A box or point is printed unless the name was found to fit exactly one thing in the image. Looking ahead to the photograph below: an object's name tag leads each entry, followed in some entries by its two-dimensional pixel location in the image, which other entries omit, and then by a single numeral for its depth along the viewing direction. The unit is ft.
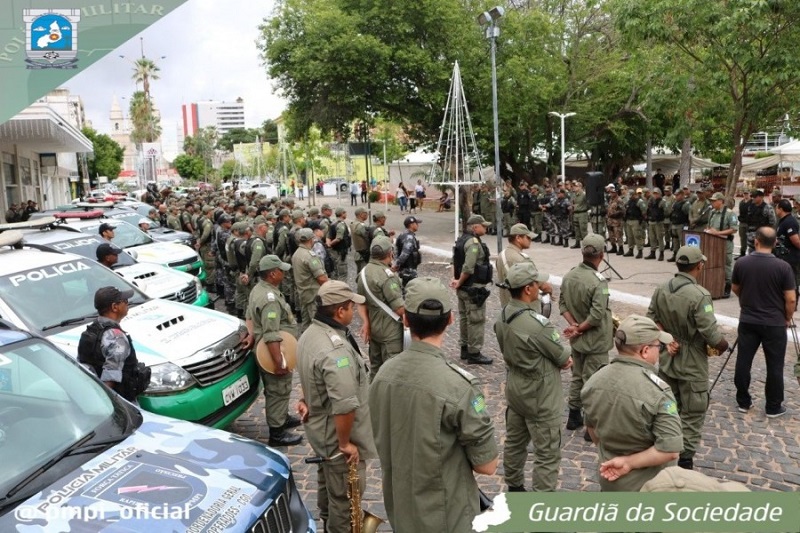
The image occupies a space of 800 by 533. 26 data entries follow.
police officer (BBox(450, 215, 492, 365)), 26.84
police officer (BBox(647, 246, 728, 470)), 17.47
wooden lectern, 37.99
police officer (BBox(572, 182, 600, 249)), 59.62
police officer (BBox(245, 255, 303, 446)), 19.06
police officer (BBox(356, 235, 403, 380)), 22.90
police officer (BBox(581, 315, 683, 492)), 11.41
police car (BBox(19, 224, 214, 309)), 29.60
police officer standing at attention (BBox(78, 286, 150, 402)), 15.42
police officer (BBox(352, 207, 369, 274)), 38.97
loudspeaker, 51.01
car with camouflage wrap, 9.41
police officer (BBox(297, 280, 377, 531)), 13.01
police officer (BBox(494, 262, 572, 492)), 15.44
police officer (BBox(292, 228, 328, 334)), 28.86
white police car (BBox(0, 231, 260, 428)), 17.85
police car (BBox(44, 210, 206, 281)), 38.63
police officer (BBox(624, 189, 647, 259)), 53.26
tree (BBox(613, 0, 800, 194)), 36.96
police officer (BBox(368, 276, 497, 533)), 10.10
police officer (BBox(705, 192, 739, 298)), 38.40
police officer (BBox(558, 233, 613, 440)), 19.61
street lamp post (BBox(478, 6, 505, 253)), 49.08
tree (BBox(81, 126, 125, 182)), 207.92
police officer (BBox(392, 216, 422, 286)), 32.73
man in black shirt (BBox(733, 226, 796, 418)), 20.56
